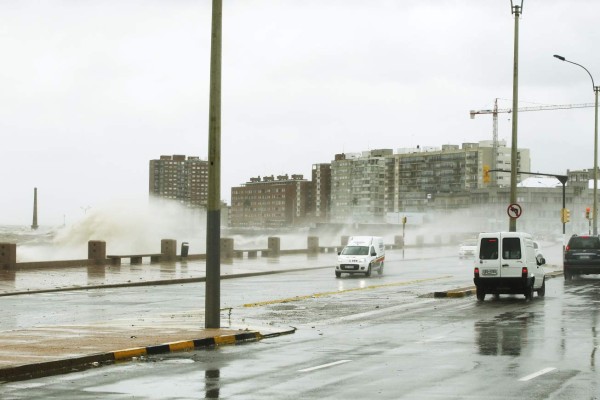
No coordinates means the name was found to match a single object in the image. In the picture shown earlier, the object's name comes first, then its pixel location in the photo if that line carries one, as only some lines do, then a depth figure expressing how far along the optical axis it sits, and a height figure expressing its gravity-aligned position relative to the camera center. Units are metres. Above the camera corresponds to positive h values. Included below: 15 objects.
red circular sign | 38.56 +0.76
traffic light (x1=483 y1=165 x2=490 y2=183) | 54.30 +3.13
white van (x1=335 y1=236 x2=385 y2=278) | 46.00 -1.45
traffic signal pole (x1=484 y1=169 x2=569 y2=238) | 53.12 +2.74
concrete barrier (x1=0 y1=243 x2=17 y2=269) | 42.81 -1.46
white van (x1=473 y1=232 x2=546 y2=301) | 30.12 -1.15
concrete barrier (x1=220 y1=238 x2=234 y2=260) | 63.28 -1.51
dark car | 42.88 -1.16
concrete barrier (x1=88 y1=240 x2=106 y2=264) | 49.06 -1.41
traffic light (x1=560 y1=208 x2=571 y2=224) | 53.66 +0.81
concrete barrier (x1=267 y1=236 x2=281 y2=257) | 68.88 -1.46
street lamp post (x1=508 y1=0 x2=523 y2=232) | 37.72 +5.29
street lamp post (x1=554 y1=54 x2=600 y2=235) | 57.00 +5.01
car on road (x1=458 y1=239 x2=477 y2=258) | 69.49 -1.57
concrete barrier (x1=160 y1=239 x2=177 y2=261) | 55.56 -1.43
